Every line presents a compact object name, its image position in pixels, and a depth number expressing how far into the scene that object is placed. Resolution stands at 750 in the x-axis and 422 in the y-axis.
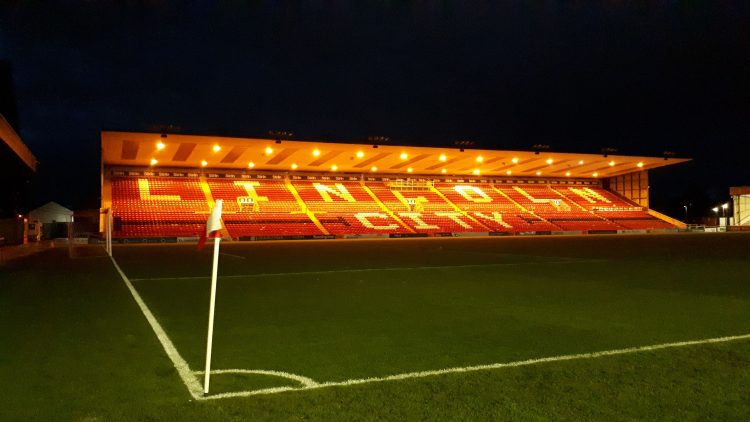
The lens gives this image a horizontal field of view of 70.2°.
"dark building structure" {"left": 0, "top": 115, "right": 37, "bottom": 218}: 18.05
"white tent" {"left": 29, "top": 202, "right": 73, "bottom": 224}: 64.06
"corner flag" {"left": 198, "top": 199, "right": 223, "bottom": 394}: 4.06
